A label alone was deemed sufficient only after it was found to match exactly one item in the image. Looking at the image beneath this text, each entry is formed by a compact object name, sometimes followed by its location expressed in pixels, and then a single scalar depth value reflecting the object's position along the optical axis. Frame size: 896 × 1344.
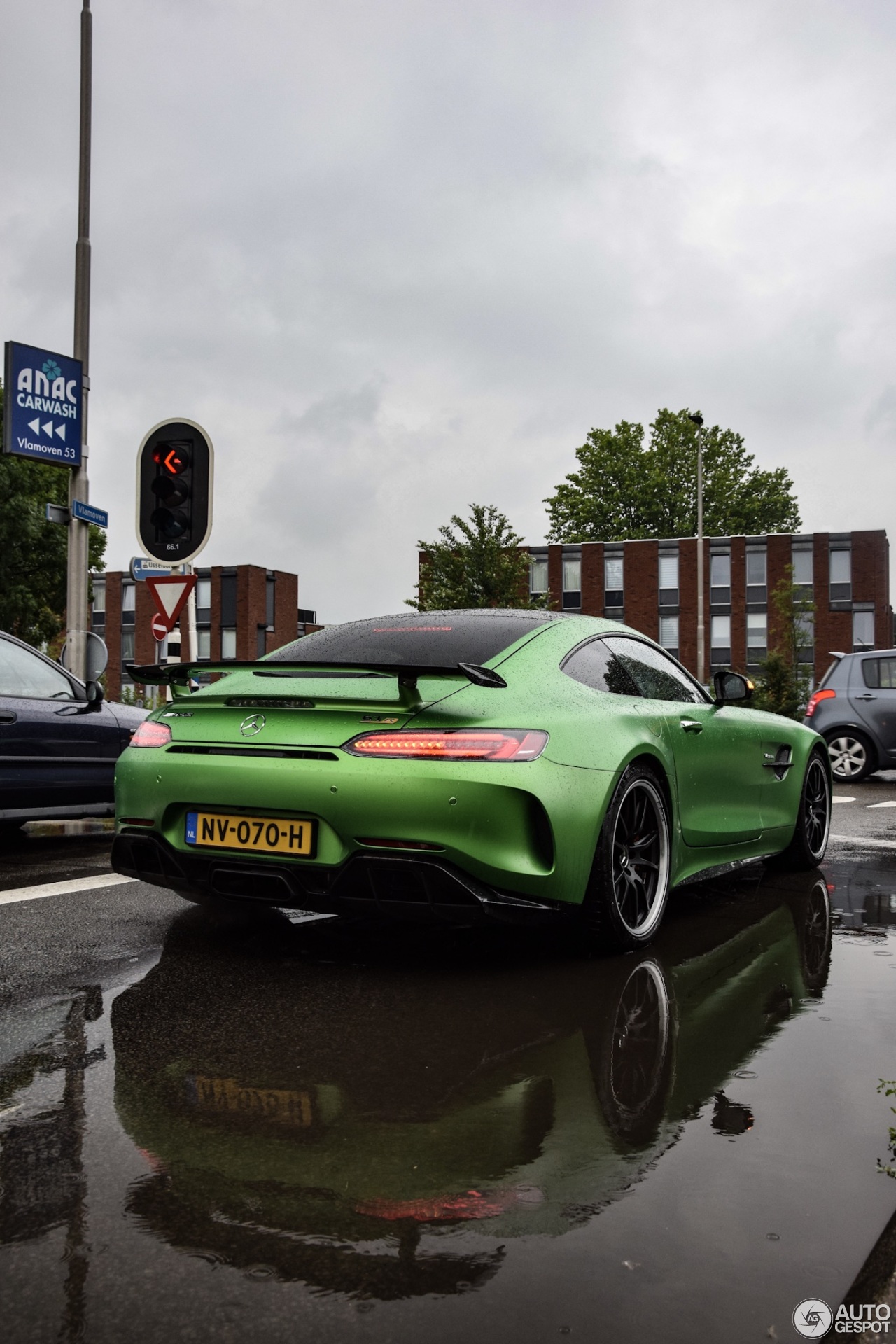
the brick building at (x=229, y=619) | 62.84
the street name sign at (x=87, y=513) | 12.38
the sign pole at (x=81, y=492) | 11.66
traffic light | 10.46
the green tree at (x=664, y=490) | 63.84
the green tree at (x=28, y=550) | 36.59
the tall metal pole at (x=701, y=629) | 41.28
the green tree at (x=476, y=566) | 31.05
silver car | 15.06
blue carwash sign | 12.13
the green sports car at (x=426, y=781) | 4.11
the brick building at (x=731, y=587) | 55.94
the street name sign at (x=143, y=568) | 11.17
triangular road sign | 10.39
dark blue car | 7.54
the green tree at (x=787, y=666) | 26.22
